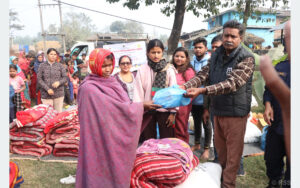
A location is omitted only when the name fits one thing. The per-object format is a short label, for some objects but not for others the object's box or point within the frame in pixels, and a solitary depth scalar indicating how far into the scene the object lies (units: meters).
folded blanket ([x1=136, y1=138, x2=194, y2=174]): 2.36
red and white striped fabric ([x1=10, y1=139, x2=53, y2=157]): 3.84
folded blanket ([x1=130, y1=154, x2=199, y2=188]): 2.19
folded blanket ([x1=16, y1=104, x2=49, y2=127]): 3.68
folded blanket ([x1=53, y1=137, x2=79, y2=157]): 3.81
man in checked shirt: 2.28
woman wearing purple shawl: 2.03
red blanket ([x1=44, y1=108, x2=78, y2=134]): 3.81
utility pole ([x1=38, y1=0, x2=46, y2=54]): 18.99
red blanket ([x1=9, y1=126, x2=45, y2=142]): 3.83
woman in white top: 4.01
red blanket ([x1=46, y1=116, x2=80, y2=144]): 3.88
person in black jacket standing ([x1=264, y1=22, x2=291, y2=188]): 2.16
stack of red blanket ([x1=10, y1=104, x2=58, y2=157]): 3.80
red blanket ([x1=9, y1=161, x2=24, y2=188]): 1.76
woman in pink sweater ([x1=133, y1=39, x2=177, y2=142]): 3.01
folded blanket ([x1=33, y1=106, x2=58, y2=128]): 3.83
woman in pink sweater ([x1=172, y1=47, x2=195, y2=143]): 3.41
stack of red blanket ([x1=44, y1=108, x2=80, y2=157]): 3.82
